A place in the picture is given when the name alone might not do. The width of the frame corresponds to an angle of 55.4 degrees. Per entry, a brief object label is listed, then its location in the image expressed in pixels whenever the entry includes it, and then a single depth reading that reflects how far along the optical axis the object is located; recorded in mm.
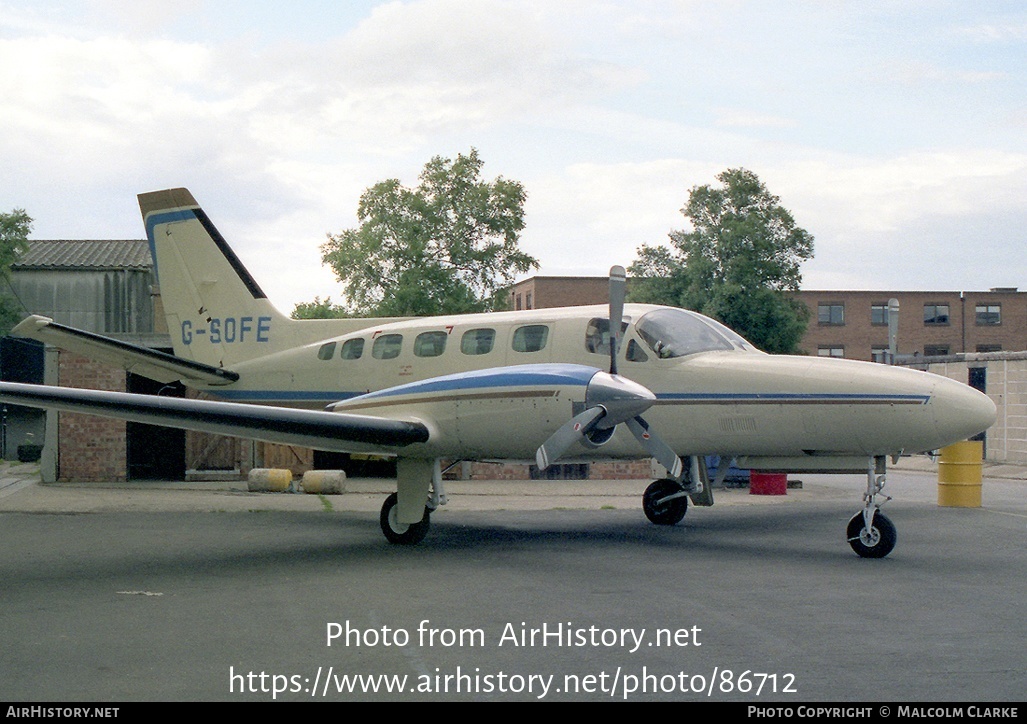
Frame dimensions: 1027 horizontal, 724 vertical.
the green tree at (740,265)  45719
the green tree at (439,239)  42938
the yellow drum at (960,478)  17203
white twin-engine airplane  10773
